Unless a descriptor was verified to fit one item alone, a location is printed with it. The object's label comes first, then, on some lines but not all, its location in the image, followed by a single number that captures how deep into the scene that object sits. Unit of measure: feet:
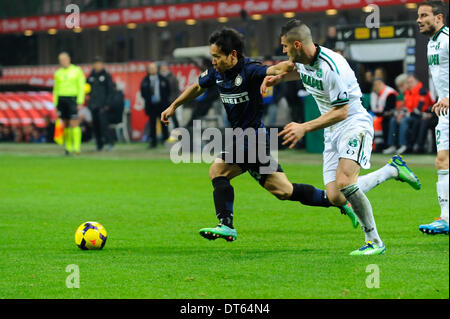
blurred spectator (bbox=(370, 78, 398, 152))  70.54
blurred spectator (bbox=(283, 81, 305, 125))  77.97
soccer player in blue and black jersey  29.58
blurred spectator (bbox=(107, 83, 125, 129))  92.32
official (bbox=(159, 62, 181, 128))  86.69
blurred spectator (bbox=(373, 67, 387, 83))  70.69
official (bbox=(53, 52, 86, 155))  74.74
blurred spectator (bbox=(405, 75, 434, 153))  67.82
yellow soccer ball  29.60
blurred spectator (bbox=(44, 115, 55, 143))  98.89
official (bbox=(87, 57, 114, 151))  81.46
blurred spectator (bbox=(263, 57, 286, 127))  77.66
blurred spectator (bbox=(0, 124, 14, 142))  104.73
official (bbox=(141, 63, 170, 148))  83.46
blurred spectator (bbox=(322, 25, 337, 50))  77.20
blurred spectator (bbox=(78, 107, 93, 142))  97.45
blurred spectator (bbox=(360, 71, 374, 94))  74.62
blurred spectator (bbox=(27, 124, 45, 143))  101.40
